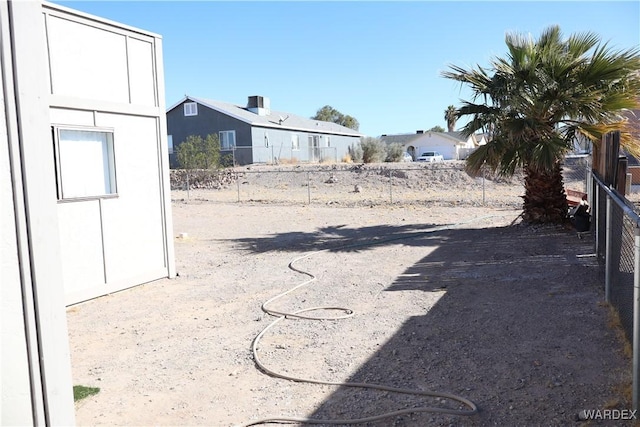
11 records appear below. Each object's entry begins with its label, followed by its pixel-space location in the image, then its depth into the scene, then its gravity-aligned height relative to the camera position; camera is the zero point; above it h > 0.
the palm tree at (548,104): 10.59 +1.18
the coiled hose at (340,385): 3.86 -1.79
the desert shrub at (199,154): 31.67 +1.14
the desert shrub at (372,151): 41.78 +1.28
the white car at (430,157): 50.99 +0.83
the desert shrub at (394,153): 43.81 +1.08
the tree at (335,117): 84.62 +8.30
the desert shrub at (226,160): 36.25 +0.86
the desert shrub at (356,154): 42.47 +1.12
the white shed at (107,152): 7.16 +0.35
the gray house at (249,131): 38.69 +3.13
